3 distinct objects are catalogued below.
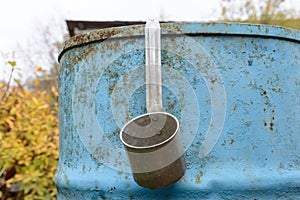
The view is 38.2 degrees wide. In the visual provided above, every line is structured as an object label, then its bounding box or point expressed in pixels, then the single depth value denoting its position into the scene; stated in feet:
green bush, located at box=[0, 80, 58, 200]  7.77
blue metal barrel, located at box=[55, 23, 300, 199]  3.39
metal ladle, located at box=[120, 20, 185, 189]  2.97
